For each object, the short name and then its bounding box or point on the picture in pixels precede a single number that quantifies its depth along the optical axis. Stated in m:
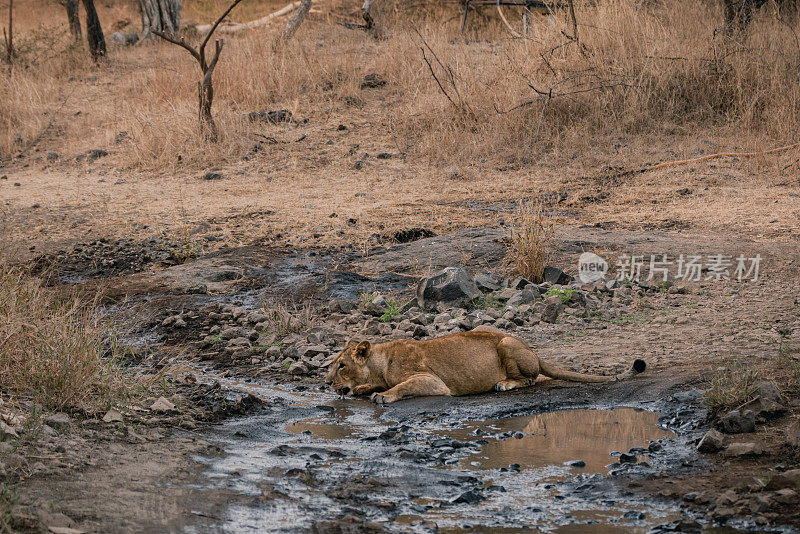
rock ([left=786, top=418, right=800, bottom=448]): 9.17
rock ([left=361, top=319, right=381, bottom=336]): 15.25
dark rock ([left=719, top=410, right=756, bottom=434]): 9.87
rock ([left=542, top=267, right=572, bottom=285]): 16.81
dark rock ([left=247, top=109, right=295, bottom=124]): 30.00
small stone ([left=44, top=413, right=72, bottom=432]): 9.88
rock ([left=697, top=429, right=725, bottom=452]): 9.54
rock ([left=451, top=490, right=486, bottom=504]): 8.45
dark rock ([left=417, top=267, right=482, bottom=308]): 15.84
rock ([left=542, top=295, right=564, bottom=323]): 15.18
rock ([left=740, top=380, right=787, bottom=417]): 10.18
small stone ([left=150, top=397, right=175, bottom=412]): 11.14
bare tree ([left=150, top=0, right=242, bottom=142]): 27.84
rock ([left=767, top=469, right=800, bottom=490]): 8.19
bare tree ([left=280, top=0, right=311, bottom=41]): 36.53
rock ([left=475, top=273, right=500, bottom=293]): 16.47
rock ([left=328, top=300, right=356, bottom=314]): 16.30
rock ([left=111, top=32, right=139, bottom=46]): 44.11
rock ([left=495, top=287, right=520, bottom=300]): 16.12
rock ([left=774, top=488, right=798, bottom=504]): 7.91
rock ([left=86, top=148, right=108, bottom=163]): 30.19
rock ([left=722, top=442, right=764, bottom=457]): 9.18
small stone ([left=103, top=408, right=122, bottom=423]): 10.34
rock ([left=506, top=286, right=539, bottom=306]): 15.82
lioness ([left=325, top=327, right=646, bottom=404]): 12.37
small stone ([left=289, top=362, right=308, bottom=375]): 13.91
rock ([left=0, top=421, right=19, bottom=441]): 9.09
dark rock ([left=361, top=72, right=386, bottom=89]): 31.91
